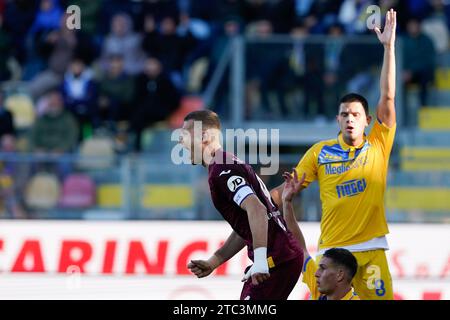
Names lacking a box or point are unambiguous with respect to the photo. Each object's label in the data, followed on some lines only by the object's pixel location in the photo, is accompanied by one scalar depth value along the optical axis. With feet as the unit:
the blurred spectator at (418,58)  50.42
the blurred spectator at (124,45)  52.01
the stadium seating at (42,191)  41.57
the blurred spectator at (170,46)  51.47
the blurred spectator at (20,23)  53.52
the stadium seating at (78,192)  43.14
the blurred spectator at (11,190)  41.29
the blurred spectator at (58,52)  51.05
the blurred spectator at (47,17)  53.01
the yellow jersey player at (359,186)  27.32
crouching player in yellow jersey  23.77
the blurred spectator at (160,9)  52.54
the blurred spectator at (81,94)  48.98
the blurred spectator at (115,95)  49.47
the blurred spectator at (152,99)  48.85
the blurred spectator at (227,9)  53.36
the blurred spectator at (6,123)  48.32
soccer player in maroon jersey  22.16
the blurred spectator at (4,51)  52.90
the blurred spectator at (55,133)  47.24
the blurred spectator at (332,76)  47.06
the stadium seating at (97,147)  47.42
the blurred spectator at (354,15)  51.70
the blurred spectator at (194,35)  51.49
